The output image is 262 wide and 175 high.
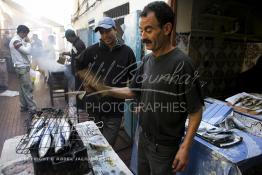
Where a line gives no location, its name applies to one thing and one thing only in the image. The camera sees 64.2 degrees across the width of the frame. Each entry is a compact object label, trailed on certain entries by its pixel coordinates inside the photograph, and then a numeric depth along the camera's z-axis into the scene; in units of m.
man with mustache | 1.65
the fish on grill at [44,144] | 1.46
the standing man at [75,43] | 5.44
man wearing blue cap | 2.96
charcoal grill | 1.43
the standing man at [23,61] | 5.55
